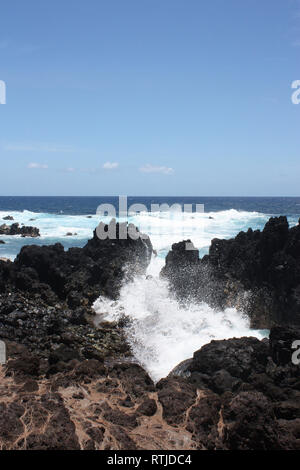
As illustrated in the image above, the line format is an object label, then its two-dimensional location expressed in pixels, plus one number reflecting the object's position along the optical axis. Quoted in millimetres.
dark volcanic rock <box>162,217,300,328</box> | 14953
